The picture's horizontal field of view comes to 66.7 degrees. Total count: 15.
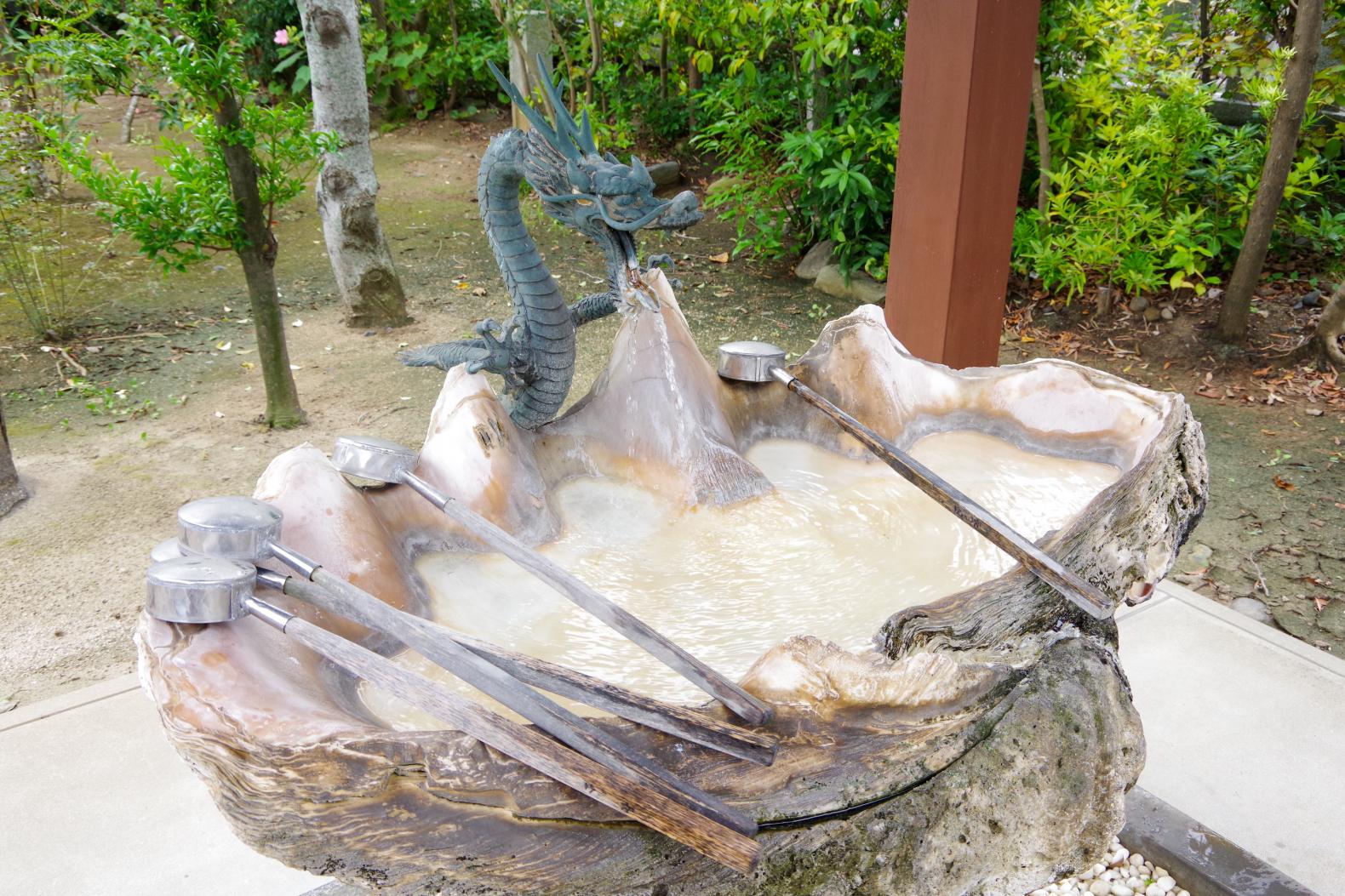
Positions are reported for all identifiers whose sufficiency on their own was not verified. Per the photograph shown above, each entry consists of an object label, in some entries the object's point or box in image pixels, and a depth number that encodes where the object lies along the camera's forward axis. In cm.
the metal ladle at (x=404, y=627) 101
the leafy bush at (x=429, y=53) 826
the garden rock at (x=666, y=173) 702
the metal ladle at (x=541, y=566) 117
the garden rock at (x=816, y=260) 573
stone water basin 101
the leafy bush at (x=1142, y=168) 443
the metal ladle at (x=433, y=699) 99
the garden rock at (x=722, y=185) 601
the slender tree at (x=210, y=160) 322
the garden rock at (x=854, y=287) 535
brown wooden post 287
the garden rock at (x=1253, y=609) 287
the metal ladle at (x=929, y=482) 135
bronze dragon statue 167
